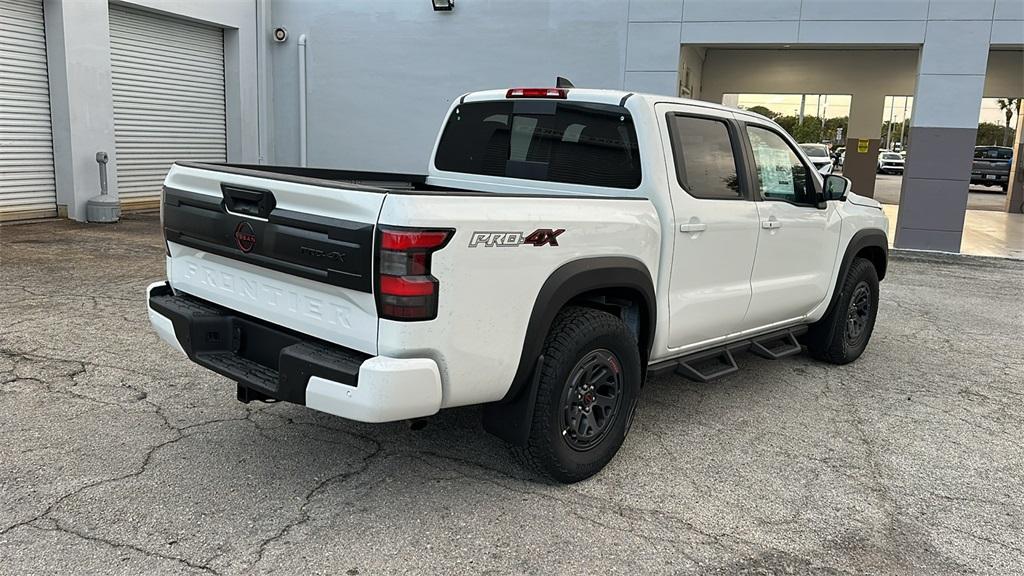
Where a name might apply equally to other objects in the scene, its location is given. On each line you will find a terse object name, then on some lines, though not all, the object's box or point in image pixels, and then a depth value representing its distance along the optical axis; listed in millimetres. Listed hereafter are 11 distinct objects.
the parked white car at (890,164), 43469
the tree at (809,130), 55225
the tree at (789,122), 56825
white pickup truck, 2961
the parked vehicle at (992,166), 28578
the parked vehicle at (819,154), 23770
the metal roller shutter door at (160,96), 13070
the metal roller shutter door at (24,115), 11297
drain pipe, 14672
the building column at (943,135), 11492
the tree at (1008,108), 65350
